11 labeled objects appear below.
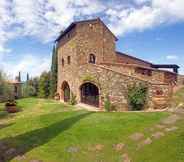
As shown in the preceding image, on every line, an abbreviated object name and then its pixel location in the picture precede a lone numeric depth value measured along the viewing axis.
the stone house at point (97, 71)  14.00
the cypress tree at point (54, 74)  24.08
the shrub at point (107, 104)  14.34
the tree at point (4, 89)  19.99
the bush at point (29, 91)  28.54
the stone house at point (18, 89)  28.97
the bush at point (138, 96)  13.49
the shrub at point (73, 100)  18.11
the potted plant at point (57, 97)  22.73
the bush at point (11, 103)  15.83
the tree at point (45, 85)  25.88
